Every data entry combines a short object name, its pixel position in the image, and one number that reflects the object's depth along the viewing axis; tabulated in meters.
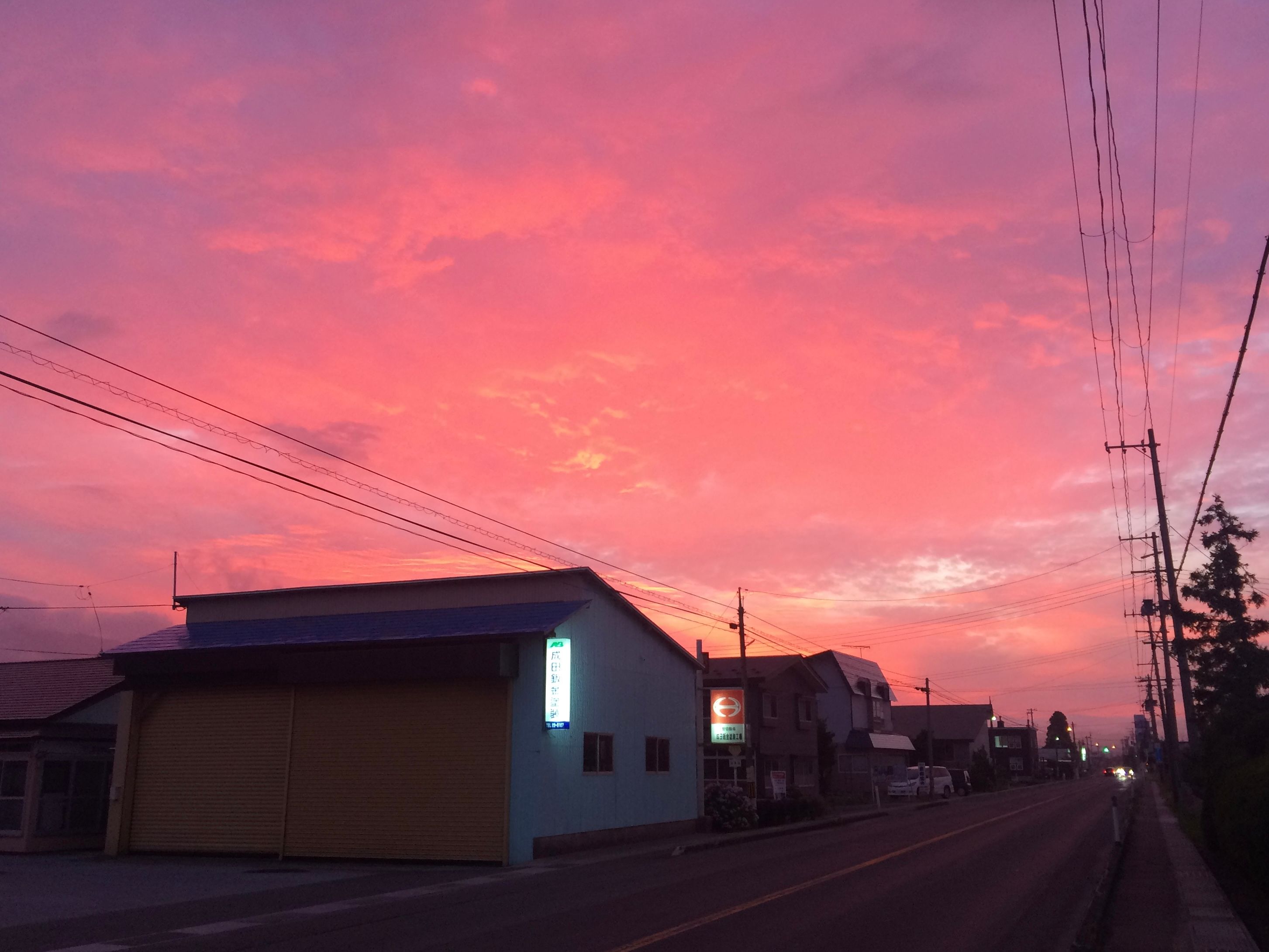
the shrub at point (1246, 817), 12.91
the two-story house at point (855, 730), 72.19
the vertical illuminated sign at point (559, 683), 24.11
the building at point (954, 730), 104.38
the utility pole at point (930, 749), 64.31
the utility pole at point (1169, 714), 45.41
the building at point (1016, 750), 136.25
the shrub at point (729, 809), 33.56
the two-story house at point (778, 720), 52.88
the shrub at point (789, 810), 37.09
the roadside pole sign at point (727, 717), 42.16
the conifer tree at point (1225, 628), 37.31
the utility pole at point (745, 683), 42.04
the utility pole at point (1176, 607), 33.59
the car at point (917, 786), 66.25
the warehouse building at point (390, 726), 23.48
